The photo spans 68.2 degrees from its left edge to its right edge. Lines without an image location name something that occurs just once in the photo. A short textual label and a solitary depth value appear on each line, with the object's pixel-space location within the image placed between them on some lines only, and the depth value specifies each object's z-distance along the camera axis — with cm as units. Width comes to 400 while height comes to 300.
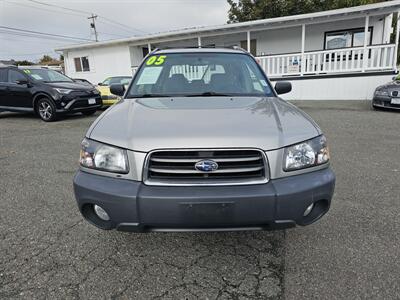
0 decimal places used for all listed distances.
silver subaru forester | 179
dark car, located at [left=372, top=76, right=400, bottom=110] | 813
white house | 1127
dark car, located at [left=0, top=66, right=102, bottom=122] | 817
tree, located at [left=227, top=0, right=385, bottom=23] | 2055
